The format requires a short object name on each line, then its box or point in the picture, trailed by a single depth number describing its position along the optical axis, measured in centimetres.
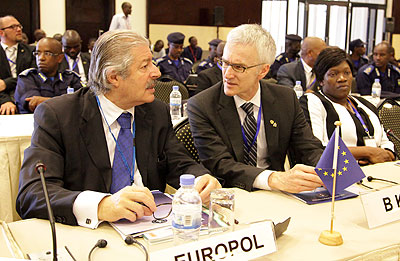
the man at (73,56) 644
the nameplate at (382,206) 147
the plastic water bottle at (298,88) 500
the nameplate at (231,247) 110
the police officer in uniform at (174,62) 834
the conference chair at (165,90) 436
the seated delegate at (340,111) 271
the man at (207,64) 745
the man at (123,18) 1067
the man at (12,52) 557
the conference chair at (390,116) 311
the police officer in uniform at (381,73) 697
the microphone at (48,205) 116
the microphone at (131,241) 130
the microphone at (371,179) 201
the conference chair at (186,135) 243
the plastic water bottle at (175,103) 384
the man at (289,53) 779
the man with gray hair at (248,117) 226
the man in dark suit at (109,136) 168
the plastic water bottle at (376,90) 581
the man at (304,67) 568
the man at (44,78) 425
